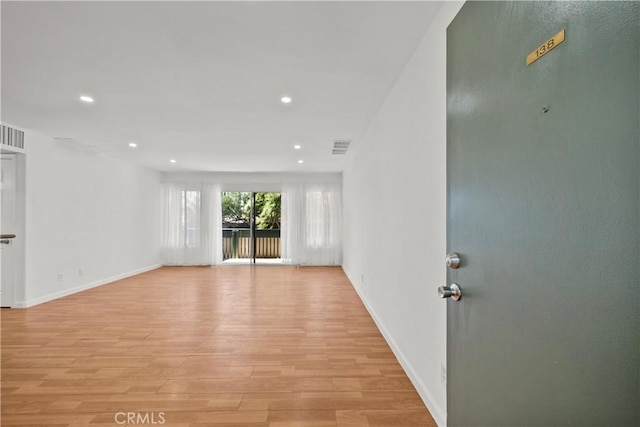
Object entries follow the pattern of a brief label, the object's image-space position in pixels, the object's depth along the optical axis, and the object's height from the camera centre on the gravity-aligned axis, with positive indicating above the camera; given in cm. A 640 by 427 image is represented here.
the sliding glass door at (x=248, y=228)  898 -40
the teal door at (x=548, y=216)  58 +0
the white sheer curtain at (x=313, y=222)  846 -20
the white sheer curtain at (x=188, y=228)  846 -37
